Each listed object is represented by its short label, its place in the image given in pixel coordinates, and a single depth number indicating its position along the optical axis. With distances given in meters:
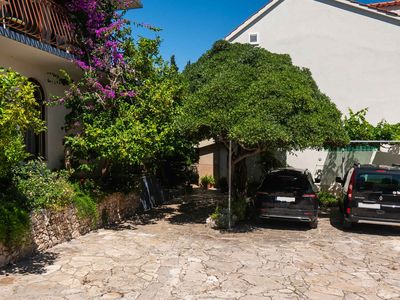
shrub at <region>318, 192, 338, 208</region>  13.88
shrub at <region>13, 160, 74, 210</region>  7.39
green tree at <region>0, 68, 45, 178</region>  5.31
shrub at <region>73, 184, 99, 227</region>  8.72
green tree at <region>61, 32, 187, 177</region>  8.73
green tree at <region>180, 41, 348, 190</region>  8.87
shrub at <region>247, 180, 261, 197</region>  15.25
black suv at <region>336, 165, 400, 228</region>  9.16
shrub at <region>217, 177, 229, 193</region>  17.47
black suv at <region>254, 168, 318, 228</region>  9.65
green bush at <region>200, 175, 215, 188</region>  19.03
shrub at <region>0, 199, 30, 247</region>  6.34
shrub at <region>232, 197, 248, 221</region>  10.85
